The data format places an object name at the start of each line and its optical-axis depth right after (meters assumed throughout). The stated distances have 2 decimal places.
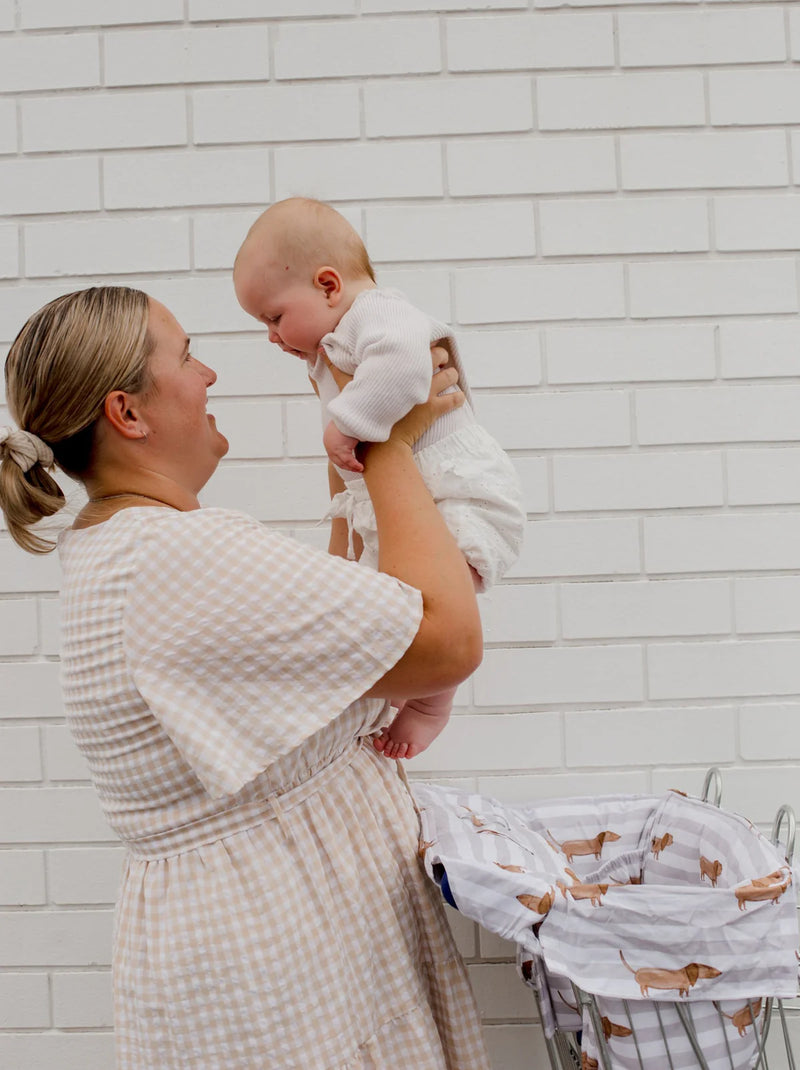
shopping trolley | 1.22
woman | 1.16
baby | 1.38
